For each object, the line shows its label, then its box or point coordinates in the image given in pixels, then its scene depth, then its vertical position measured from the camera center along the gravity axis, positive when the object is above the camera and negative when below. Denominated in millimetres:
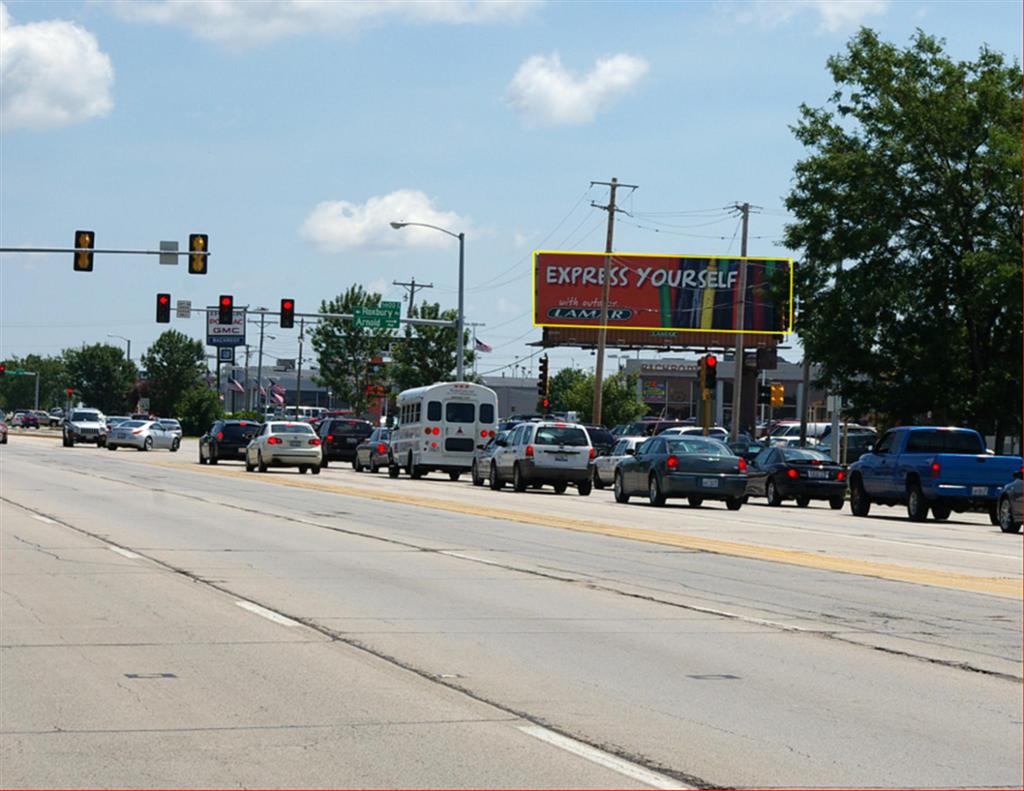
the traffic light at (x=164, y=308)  60753 +4847
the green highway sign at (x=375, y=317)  72188 +5712
